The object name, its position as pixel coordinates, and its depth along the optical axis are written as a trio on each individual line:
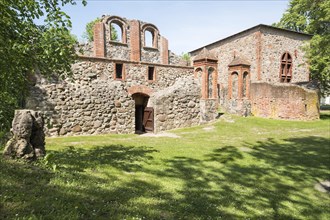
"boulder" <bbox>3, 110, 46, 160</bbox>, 5.44
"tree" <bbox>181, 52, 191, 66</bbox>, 57.69
